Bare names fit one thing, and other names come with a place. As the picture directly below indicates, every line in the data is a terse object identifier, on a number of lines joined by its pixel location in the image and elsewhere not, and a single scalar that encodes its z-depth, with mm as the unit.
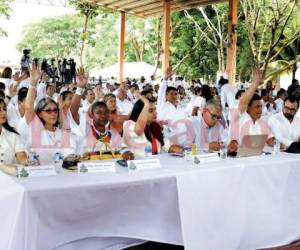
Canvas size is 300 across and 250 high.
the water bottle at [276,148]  3578
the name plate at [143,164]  2783
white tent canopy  19438
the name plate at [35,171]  2477
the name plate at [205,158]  3055
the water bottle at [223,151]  3279
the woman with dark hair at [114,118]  4180
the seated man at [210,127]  4148
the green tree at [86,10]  17648
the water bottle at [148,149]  3375
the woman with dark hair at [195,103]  7823
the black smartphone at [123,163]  2877
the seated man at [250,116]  4215
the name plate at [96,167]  2662
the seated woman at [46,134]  3408
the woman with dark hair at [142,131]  3734
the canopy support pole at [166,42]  13297
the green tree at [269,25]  19094
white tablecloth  2340
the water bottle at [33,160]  2822
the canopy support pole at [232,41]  11414
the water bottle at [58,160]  2773
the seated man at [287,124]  4309
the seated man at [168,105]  6203
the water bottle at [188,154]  3161
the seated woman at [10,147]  3102
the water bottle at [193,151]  3225
